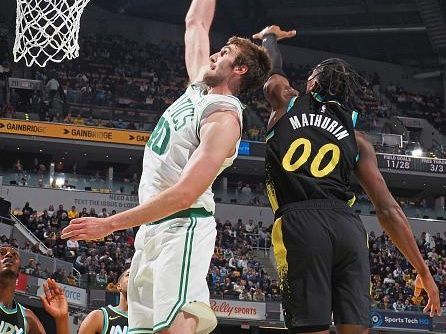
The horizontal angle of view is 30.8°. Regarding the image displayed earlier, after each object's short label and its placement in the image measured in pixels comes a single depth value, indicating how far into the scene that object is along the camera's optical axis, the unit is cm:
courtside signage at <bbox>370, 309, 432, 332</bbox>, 2175
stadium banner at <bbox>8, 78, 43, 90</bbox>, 3000
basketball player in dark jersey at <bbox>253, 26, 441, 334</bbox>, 400
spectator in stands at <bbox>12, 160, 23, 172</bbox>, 2662
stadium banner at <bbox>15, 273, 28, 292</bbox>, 1794
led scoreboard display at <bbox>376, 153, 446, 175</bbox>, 3056
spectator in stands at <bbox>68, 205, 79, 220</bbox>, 2373
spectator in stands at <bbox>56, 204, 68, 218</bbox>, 2342
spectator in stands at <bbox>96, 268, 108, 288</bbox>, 1930
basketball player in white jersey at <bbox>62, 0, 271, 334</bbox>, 339
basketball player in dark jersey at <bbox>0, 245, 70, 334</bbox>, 623
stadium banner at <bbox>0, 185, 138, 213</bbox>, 2534
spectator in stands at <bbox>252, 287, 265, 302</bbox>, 2122
